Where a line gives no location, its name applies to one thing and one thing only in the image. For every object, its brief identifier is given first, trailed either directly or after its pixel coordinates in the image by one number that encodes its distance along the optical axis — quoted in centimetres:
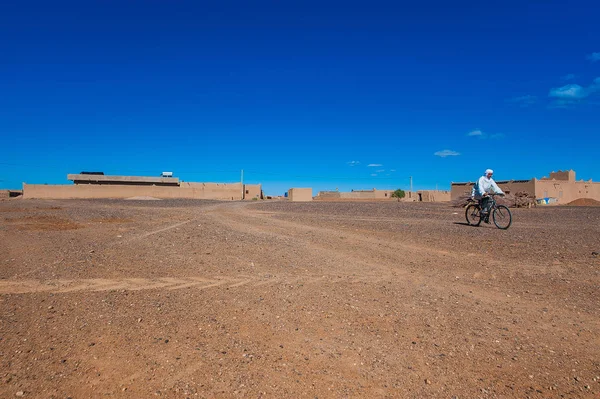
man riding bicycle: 1211
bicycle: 1165
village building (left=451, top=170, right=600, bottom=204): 4596
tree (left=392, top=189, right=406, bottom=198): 7769
